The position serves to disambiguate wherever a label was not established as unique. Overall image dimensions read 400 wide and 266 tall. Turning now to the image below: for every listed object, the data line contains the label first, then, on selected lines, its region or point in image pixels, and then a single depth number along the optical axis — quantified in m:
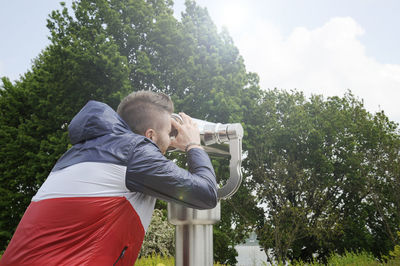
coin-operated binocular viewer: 1.46
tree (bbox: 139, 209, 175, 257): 11.10
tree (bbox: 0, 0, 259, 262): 13.98
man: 1.28
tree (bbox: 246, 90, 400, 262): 17.17
